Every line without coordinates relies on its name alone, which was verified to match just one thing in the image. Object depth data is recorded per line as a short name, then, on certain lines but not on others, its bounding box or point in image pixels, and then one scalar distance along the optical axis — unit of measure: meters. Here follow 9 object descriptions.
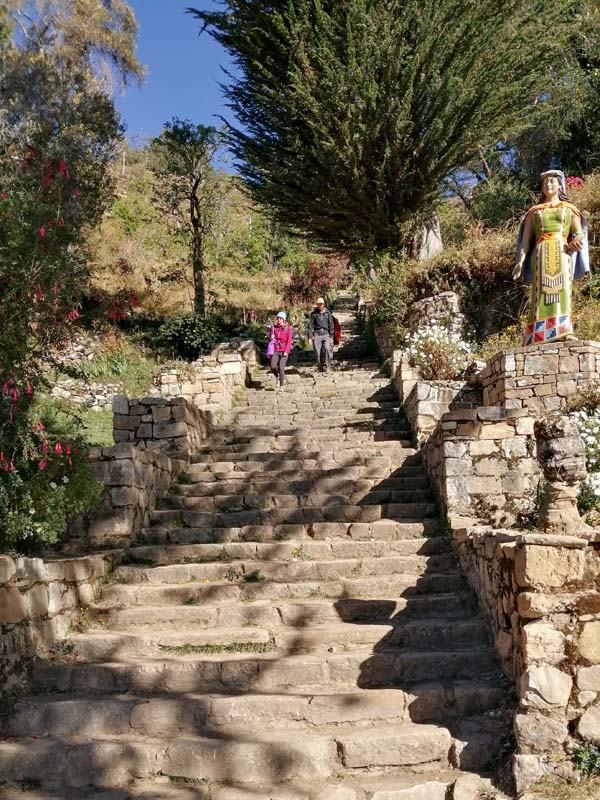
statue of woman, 8.73
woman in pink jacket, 12.66
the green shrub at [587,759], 3.43
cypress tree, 13.33
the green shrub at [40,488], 5.21
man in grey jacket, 13.67
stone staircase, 3.83
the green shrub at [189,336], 15.94
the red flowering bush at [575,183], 14.32
